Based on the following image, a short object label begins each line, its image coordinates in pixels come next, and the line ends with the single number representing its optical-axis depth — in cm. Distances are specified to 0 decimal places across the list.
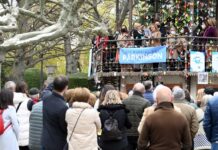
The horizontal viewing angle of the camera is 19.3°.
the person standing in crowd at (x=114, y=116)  1097
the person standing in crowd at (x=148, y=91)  1357
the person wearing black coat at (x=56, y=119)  957
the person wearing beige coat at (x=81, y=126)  936
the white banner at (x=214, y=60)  2481
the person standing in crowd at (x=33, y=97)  1188
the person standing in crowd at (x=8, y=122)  1033
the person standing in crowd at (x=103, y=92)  1158
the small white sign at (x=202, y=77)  2472
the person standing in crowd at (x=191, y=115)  1058
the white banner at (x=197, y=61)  2452
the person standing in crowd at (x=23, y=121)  1193
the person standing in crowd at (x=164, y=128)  860
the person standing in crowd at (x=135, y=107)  1200
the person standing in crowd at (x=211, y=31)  2506
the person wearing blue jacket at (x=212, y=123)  959
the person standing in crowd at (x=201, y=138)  1201
